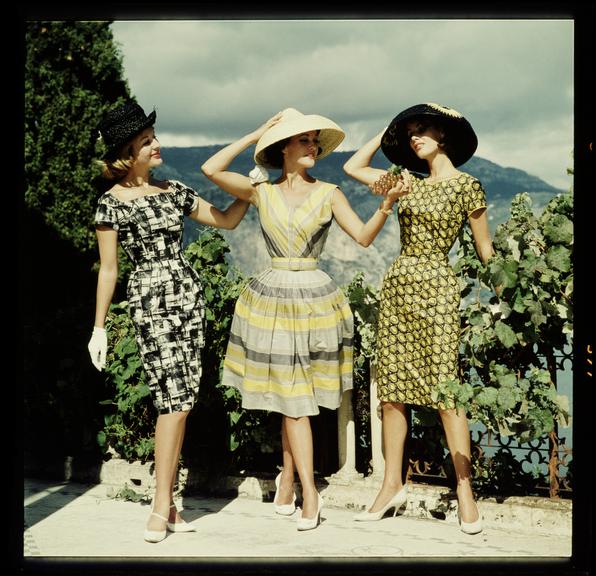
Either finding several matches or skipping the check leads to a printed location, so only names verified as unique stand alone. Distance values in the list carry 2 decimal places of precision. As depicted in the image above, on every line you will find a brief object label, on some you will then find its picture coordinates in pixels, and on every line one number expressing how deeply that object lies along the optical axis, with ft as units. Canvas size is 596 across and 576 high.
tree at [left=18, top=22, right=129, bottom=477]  31.14
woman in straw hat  18.52
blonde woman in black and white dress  18.01
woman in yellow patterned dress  18.31
